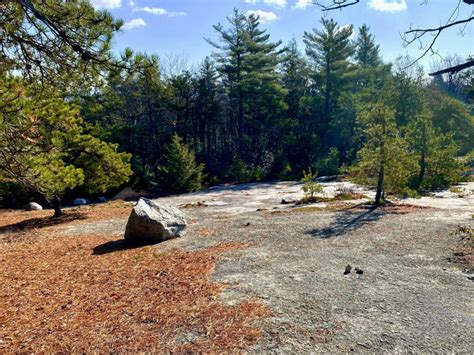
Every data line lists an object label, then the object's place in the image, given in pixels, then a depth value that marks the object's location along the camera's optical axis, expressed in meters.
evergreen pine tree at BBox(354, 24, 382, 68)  37.16
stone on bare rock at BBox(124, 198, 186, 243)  8.23
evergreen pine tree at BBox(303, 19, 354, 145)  28.88
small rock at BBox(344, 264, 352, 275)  5.73
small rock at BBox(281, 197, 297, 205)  14.82
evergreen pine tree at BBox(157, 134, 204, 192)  22.88
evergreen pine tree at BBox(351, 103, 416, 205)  11.79
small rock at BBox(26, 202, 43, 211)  16.40
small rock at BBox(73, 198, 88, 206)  19.95
